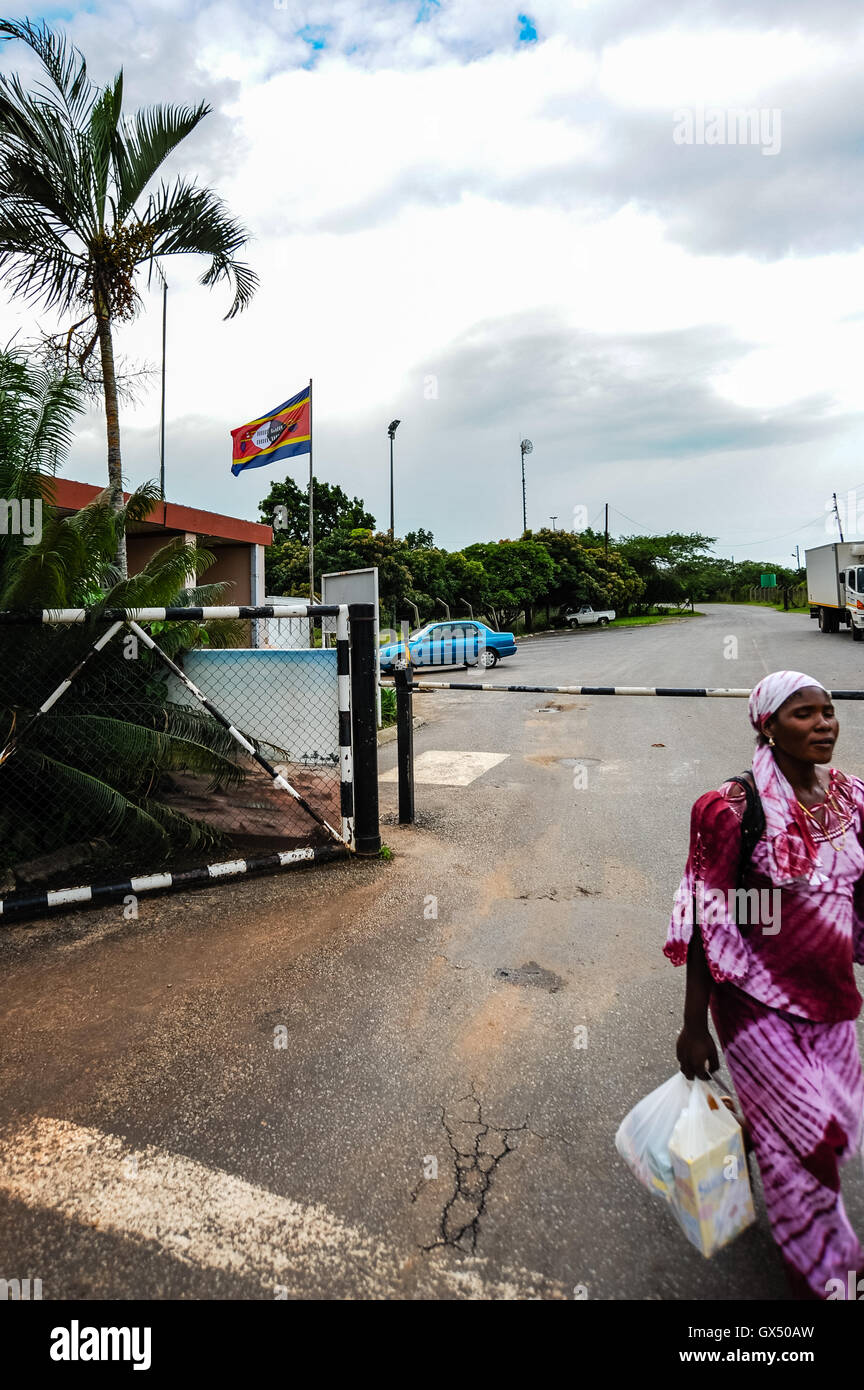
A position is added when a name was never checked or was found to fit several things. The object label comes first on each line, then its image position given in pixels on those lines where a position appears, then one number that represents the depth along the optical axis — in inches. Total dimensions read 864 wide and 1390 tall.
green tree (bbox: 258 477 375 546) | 1712.6
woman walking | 75.2
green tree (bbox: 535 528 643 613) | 1758.1
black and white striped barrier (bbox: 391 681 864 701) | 198.1
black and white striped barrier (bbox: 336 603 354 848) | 206.1
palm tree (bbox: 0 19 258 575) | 318.0
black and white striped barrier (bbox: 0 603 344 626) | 179.0
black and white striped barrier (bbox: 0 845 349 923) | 172.2
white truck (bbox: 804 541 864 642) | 968.9
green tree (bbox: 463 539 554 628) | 1551.4
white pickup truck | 1807.3
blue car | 790.5
